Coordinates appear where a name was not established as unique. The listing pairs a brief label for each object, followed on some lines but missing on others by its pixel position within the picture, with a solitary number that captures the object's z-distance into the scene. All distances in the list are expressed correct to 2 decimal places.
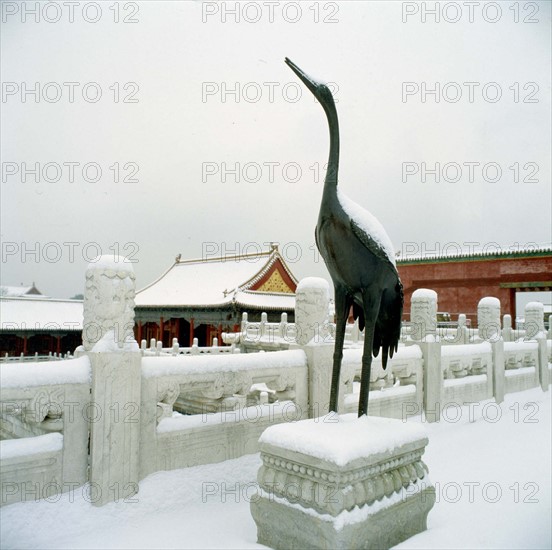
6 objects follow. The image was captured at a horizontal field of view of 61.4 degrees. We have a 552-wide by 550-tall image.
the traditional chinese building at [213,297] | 20.30
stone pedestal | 2.37
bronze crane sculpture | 3.01
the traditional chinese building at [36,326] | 20.83
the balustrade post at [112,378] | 3.07
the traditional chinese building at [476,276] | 20.47
